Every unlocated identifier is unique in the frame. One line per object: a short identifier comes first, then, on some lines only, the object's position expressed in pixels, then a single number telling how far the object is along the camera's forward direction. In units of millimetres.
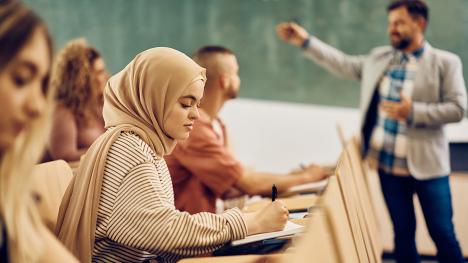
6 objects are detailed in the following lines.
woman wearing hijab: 3255
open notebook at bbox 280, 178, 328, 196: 4737
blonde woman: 2253
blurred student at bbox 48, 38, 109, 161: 4882
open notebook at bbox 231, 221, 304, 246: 3533
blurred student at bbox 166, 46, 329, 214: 4219
